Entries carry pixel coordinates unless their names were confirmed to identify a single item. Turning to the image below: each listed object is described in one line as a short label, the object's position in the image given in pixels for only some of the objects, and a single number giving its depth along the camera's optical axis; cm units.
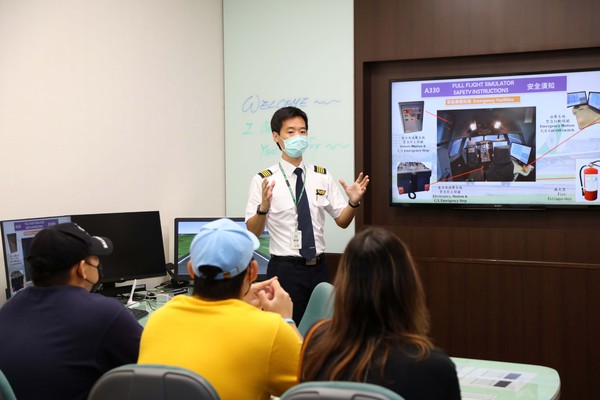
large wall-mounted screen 420
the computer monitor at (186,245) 423
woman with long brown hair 157
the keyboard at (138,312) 346
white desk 227
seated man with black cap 203
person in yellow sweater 183
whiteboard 471
